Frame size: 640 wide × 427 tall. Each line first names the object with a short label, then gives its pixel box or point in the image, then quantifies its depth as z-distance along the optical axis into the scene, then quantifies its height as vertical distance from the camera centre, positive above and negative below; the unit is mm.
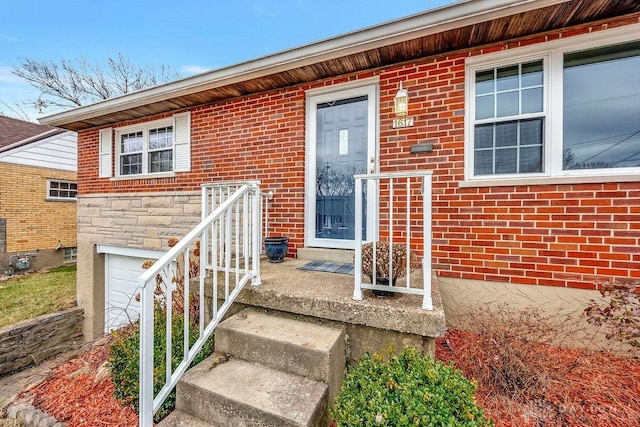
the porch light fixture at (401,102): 3385 +1329
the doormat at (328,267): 3184 -659
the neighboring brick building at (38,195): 9039 +476
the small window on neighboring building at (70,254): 10484 -1670
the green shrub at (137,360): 2039 -1200
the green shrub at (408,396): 1391 -981
